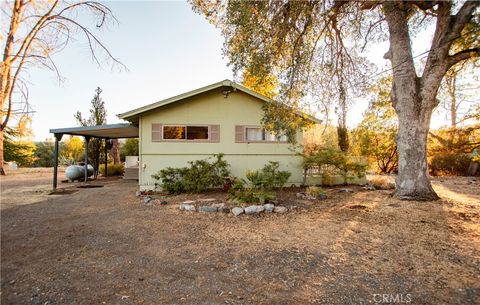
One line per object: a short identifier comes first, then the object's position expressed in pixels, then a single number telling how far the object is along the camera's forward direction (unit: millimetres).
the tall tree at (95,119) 15180
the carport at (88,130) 9672
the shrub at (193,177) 8391
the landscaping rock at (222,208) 6164
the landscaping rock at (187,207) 6353
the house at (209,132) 8953
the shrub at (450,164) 13995
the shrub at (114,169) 16128
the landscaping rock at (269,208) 6145
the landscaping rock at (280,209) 6113
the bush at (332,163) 9469
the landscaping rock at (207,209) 6209
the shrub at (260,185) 6625
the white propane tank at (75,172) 12586
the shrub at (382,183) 9624
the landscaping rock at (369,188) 9261
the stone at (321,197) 7679
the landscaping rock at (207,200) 7047
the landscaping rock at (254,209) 5965
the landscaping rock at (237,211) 5918
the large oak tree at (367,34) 6039
